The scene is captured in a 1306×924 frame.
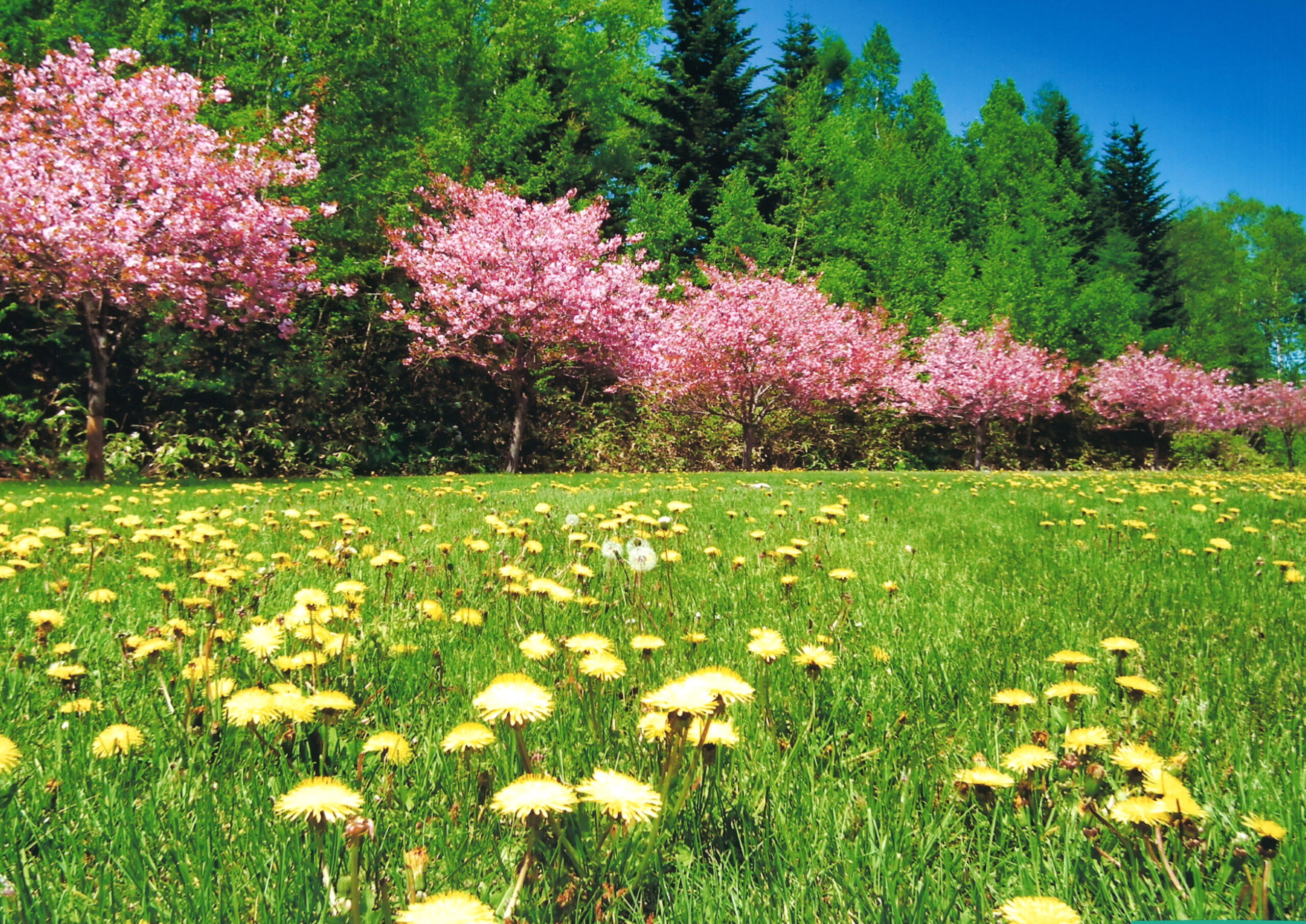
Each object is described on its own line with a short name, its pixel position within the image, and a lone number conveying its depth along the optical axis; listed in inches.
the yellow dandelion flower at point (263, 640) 49.6
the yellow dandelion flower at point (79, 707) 46.0
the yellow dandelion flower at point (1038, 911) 25.3
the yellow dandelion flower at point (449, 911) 22.7
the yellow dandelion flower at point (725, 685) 34.4
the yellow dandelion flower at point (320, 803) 27.4
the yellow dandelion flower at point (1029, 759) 37.3
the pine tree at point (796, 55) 865.5
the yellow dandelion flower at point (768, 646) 44.9
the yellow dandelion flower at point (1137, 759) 35.0
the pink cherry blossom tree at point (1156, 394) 704.4
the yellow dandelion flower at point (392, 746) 36.7
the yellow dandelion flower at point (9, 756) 33.0
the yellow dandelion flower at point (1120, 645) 48.8
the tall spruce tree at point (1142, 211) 984.3
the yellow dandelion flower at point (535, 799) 27.2
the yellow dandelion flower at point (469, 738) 32.4
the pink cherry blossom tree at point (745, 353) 456.4
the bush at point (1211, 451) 761.6
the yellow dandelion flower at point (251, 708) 37.6
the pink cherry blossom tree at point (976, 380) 594.9
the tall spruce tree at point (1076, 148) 1003.3
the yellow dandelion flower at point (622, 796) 27.8
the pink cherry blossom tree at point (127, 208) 249.1
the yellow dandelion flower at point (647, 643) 48.9
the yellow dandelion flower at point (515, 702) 31.5
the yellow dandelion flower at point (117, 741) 39.6
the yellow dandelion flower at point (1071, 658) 46.4
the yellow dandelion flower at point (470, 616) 67.0
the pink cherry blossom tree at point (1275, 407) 815.1
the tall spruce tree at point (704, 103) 744.3
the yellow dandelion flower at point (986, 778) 35.6
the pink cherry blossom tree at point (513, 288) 400.2
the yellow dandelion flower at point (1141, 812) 30.5
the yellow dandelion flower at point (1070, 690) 41.5
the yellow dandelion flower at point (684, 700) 31.2
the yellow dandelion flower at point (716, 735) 35.9
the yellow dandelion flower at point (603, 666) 39.1
